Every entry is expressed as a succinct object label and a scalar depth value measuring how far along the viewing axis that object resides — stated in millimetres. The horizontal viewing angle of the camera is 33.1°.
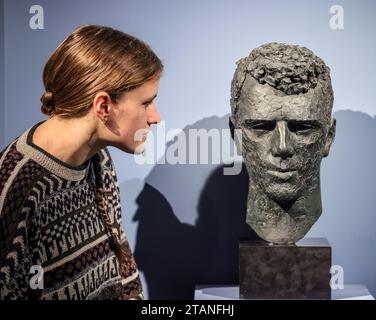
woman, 1681
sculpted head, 2117
